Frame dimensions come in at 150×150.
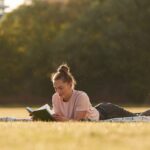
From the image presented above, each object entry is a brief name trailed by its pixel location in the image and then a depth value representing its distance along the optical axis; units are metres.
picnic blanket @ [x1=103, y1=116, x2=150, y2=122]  14.57
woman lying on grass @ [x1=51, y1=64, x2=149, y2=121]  15.21
